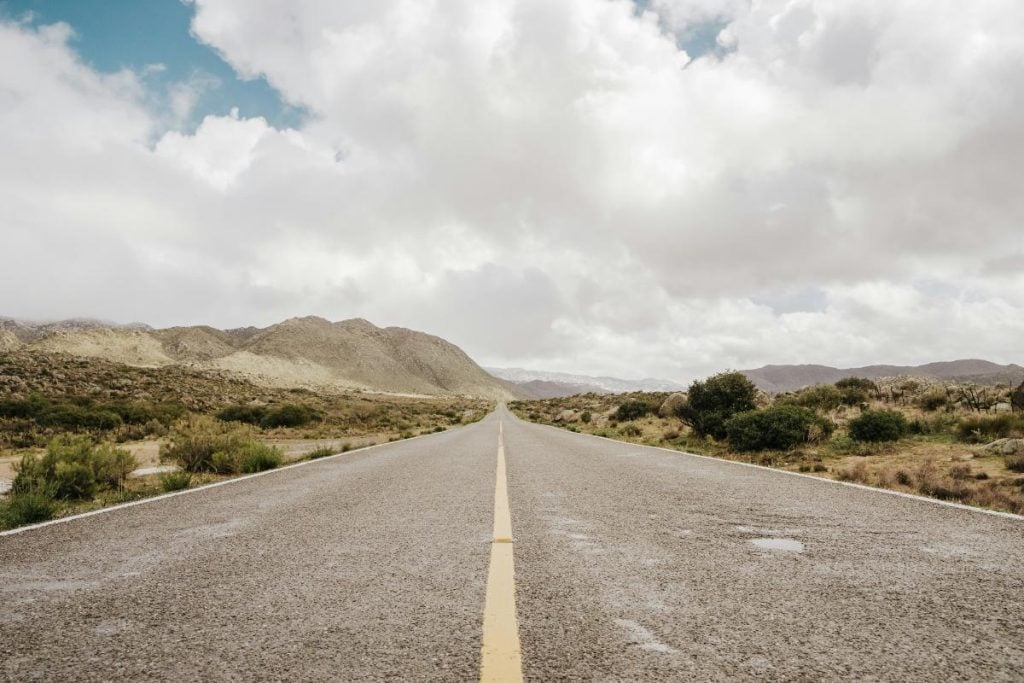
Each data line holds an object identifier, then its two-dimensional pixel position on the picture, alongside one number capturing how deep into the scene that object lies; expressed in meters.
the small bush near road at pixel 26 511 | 6.93
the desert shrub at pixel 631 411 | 38.41
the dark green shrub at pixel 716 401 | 21.65
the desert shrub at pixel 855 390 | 32.41
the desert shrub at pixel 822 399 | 32.44
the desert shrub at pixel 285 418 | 35.03
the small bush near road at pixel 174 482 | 9.79
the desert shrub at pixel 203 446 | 13.87
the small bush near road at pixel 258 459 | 13.48
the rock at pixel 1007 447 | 12.42
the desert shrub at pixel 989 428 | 15.66
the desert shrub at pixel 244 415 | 35.55
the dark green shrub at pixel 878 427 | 16.28
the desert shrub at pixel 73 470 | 10.01
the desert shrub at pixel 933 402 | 25.14
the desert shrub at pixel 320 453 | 16.76
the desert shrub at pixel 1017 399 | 20.64
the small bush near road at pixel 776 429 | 16.52
